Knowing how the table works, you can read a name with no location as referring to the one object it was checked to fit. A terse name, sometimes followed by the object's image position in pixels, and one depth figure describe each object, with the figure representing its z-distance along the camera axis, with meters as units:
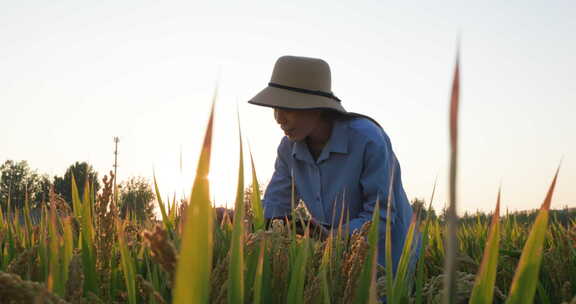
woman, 3.39
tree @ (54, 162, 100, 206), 37.73
